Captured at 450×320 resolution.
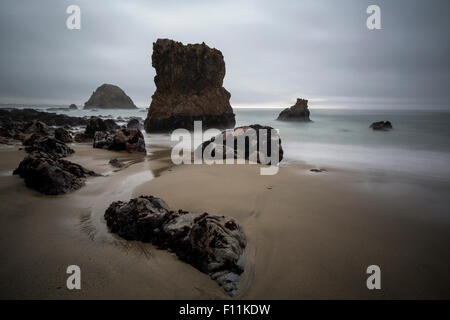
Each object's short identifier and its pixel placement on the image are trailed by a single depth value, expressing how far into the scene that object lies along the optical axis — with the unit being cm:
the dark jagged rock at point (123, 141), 1042
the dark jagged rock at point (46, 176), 428
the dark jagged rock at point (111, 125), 2099
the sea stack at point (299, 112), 4747
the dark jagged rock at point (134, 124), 2694
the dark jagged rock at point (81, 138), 1410
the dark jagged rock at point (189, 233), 242
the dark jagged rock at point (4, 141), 1040
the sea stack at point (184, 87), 2708
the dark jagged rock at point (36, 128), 1341
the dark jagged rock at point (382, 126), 2744
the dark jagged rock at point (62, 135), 1258
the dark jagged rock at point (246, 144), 845
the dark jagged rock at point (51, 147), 797
